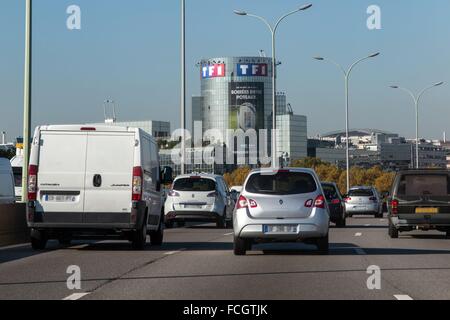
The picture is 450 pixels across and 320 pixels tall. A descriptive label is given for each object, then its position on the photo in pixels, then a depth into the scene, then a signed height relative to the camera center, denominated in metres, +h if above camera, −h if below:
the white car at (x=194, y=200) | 32.47 +0.02
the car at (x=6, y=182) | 27.58 +0.53
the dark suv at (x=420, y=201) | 25.66 -0.03
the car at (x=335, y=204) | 33.94 -0.13
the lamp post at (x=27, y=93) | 25.61 +2.82
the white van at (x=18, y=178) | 40.59 +0.93
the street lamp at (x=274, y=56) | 54.13 +7.99
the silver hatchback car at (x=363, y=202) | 48.16 -0.09
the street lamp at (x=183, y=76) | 46.31 +5.90
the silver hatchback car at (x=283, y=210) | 18.62 -0.18
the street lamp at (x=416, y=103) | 80.75 +7.90
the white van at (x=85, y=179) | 19.50 +0.43
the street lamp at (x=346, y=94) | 67.74 +7.68
